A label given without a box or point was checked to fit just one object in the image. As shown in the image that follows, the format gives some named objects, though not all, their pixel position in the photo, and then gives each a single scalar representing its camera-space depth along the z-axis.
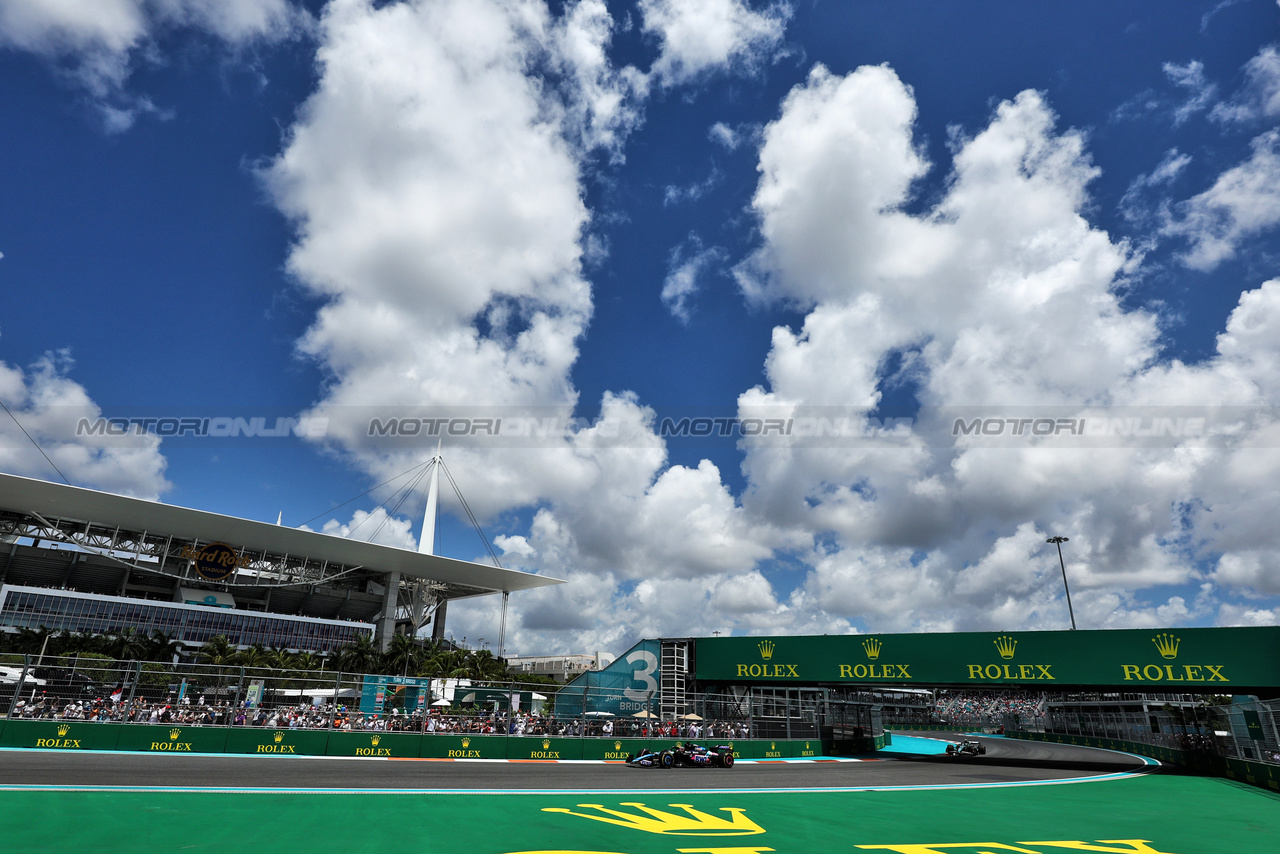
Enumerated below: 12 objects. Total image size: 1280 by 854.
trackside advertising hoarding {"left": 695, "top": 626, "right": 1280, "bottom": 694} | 26.11
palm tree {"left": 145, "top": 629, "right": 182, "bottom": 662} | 69.06
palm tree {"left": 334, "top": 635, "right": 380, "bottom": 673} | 78.03
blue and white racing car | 23.81
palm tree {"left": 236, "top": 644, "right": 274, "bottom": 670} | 69.56
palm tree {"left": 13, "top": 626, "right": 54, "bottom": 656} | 65.06
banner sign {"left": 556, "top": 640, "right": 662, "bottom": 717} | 28.75
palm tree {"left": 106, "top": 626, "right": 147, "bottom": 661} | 66.06
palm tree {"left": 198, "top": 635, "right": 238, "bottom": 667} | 69.50
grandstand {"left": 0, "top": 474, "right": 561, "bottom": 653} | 70.75
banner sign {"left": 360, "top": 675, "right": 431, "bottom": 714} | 24.19
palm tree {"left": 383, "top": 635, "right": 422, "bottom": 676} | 80.19
